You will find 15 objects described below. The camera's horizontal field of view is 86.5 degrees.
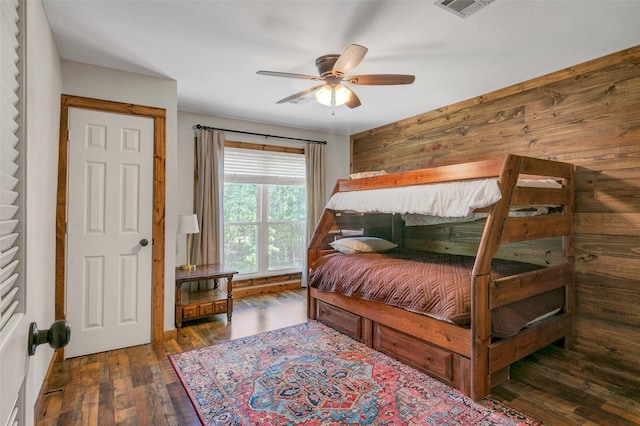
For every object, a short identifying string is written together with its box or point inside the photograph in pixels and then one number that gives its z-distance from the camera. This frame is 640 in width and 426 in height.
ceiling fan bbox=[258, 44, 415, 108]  2.13
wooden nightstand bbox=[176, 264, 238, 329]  3.28
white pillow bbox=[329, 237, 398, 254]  3.63
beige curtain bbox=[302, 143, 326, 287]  4.93
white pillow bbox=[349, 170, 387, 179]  3.55
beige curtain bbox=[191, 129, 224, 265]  4.07
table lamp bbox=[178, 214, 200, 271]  3.54
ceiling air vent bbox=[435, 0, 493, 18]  1.92
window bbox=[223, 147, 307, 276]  4.50
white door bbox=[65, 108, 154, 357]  2.72
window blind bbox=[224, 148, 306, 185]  4.45
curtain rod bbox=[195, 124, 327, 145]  4.14
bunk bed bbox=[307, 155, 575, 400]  2.11
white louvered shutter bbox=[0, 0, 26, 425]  0.56
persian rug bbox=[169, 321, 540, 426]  1.92
